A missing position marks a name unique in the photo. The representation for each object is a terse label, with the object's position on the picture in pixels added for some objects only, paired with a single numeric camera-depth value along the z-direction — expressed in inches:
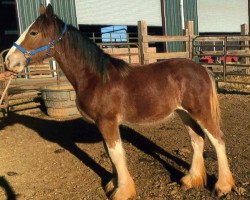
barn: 586.8
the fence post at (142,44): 417.7
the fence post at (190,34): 480.7
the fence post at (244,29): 539.8
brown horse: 155.3
